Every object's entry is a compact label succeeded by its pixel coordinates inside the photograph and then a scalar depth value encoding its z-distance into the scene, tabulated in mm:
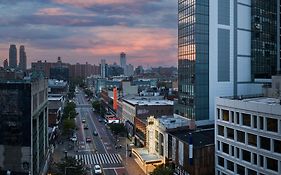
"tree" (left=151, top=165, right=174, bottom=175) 58500
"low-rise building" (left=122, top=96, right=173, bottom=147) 94856
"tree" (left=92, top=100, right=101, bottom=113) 174462
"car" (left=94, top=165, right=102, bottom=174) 72919
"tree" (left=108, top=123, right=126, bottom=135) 109625
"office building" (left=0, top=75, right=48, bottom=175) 52000
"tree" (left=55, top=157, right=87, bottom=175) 63281
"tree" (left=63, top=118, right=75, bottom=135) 108038
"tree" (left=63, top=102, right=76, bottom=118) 136200
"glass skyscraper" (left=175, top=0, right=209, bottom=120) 77938
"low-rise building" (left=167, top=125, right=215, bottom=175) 58312
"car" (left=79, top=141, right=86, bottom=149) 98875
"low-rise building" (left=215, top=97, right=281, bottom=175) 47125
